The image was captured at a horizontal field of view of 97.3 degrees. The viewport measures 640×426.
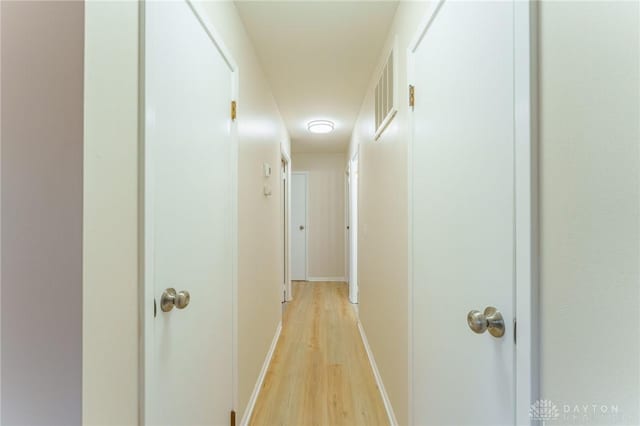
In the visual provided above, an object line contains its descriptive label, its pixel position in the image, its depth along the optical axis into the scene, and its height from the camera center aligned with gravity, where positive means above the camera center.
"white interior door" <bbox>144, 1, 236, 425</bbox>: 0.81 -0.01
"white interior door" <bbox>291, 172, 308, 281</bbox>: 5.21 -0.27
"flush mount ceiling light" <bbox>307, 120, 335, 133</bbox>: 3.51 +1.14
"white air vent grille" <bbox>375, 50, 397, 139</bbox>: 1.69 +0.79
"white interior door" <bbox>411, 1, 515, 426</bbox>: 0.69 +0.01
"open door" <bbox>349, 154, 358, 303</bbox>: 3.96 -0.28
